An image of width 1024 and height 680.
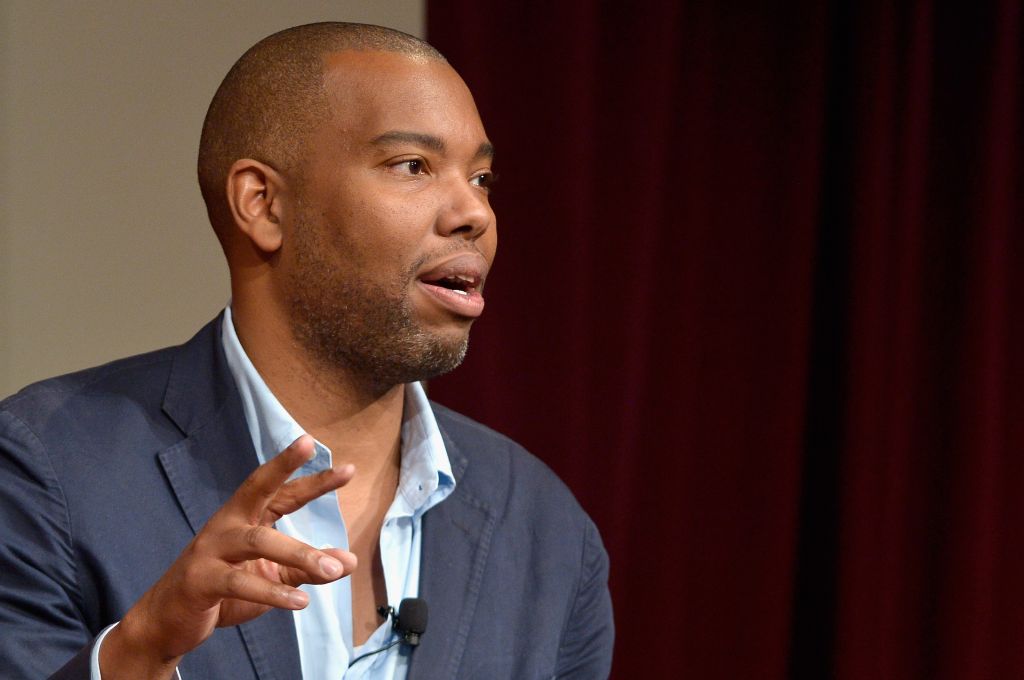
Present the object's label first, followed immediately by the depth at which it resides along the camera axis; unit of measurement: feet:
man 15.48
